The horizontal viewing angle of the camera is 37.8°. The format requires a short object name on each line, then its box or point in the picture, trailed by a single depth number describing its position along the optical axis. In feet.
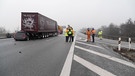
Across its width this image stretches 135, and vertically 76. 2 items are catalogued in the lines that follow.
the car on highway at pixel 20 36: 90.59
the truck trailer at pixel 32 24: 94.94
